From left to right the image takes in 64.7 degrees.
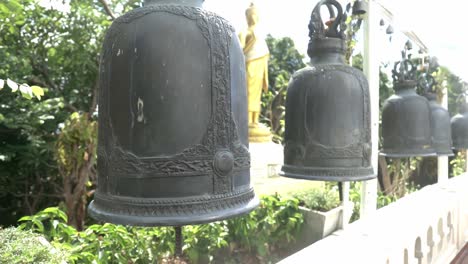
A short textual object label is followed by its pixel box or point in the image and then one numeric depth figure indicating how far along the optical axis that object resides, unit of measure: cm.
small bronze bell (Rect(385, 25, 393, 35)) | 273
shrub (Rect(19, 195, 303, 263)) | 253
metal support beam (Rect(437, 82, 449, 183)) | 430
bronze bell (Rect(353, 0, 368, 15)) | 217
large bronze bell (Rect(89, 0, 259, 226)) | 94
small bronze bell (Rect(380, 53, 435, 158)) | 244
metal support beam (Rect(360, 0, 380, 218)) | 247
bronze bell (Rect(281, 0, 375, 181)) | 165
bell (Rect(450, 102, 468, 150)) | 362
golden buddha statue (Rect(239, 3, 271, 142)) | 493
